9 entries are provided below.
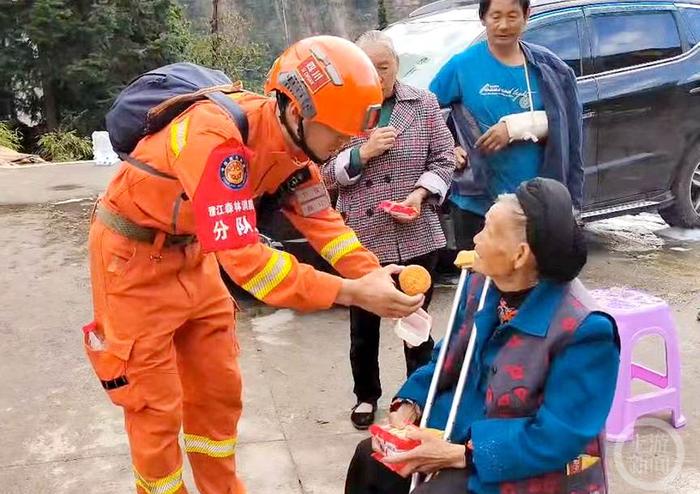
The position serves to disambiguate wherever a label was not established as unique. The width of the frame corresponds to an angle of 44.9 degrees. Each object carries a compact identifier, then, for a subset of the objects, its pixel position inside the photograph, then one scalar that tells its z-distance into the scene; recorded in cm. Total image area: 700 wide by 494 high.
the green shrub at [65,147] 1433
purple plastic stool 374
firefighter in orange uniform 236
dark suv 609
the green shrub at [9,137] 1400
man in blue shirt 351
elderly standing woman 377
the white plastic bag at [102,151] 1160
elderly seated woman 213
